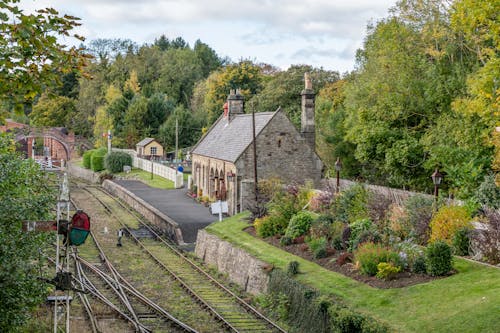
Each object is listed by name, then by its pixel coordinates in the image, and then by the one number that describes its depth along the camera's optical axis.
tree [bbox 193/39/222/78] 113.83
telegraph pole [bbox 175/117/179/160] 72.79
